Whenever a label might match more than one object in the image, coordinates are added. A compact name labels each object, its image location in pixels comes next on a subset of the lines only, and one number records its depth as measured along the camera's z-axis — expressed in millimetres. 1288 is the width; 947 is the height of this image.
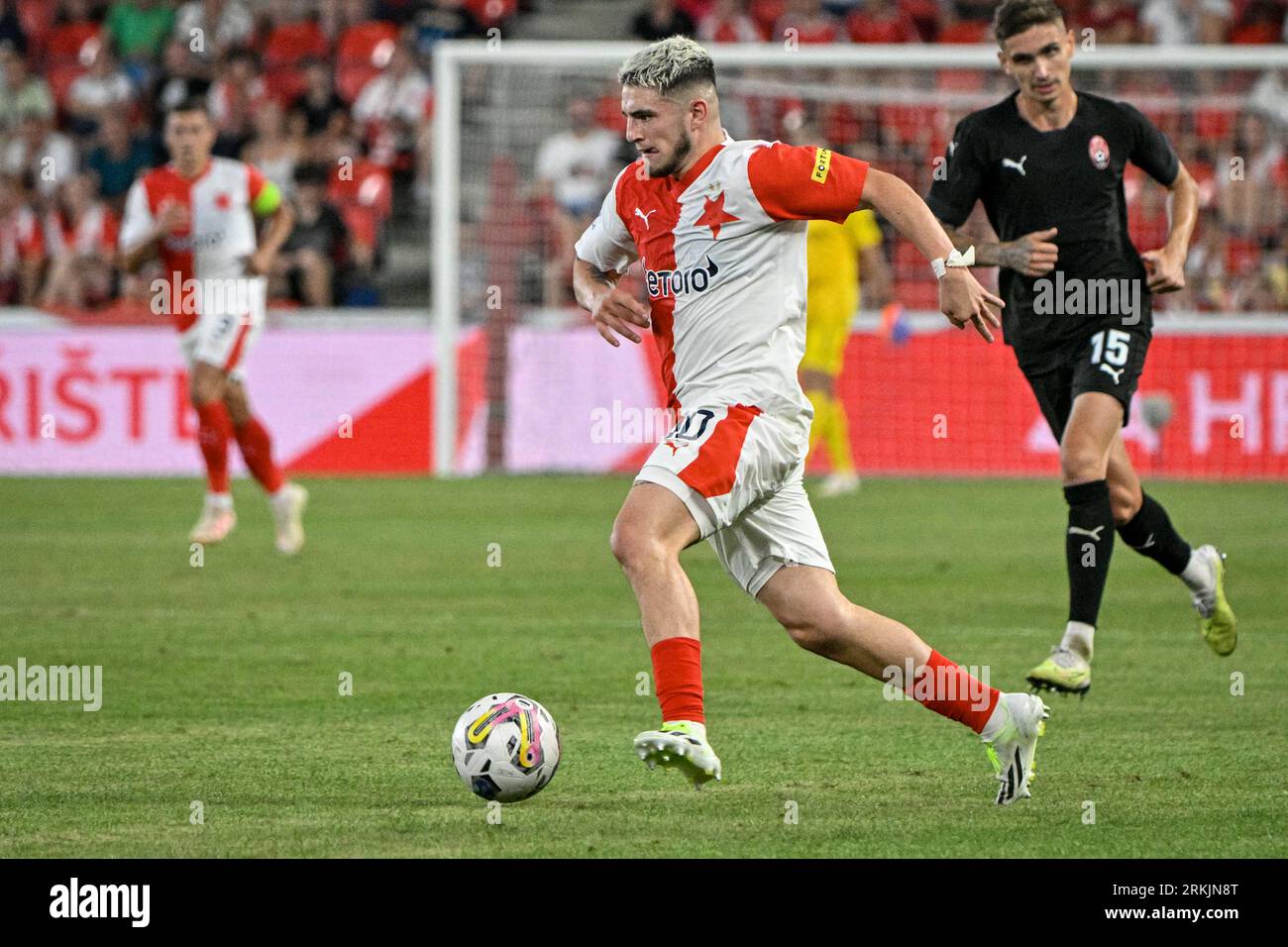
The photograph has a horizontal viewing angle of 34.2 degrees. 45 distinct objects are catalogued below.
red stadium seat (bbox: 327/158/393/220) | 20594
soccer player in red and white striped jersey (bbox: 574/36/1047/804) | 5441
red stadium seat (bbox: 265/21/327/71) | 22375
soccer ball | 5586
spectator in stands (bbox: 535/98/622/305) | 18781
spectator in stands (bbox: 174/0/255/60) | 22234
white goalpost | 17406
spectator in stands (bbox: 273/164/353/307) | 19375
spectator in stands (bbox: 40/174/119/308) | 20000
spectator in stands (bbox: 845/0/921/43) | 21266
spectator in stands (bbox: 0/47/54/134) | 21734
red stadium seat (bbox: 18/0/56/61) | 22922
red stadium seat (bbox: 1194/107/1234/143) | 18078
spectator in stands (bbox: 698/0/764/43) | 21375
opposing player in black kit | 7668
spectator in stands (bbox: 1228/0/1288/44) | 20391
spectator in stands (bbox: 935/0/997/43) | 21156
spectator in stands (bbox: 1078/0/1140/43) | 20562
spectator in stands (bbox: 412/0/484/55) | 21609
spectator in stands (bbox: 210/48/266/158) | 21062
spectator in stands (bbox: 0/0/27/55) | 22470
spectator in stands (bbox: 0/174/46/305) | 20173
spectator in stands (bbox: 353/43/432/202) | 21047
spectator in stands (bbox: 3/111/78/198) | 21219
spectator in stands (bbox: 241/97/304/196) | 20438
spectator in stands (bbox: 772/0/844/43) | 20969
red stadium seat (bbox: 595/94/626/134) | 19406
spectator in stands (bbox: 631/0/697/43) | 21078
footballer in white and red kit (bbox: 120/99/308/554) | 12453
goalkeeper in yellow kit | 16203
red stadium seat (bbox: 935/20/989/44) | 21078
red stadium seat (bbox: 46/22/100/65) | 22734
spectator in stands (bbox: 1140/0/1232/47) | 20609
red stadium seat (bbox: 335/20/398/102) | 21922
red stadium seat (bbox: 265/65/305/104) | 21938
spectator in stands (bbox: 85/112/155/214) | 20750
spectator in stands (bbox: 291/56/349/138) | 20641
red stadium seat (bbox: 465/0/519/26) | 22312
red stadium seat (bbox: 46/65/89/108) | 22484
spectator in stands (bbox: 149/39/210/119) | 21266
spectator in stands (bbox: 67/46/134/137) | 21453
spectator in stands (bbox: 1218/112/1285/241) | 18047
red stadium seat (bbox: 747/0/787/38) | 21794
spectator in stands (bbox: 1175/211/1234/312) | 17875
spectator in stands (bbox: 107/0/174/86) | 22297
